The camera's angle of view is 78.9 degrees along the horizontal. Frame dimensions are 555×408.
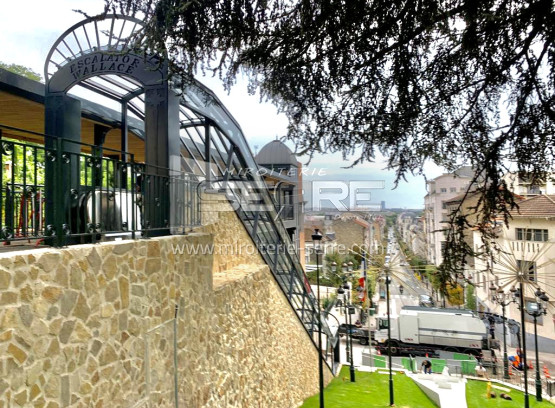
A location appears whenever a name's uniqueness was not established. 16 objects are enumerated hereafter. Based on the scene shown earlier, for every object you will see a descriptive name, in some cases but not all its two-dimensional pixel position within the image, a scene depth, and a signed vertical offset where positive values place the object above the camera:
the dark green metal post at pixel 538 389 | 13.59 -7.31
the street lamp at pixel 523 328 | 10.86 -4.00
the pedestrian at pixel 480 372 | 17.35 -8.38
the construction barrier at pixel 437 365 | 18.38 -8.41
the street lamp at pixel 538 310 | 11.81 -3.61
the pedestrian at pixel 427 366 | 17.78 -8.20
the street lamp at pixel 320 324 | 9.12 -3.46
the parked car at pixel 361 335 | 24.62 -9.05
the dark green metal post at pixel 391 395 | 12.21 -6.75
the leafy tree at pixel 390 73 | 4.03 +1.85
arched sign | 4.56 +2.15
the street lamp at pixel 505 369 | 16.86 -8.00
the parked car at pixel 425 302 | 28.73 -8.19
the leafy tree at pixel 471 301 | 27.40 -7.47
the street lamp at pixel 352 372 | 14.99 -7.06
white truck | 20.73 -7.63
